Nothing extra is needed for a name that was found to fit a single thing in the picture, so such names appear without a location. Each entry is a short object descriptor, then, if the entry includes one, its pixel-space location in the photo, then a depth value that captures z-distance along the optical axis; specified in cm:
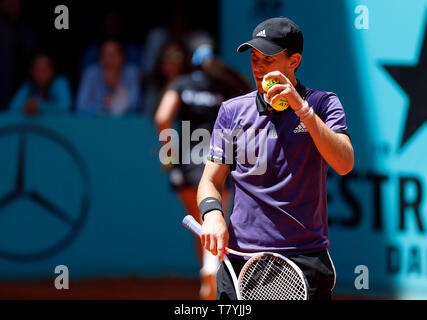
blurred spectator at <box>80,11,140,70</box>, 1873
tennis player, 640
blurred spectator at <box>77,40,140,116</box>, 1787
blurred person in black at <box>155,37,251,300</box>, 1321
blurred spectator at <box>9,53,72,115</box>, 1723
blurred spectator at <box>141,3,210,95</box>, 1872
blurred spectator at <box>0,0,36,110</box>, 1834
